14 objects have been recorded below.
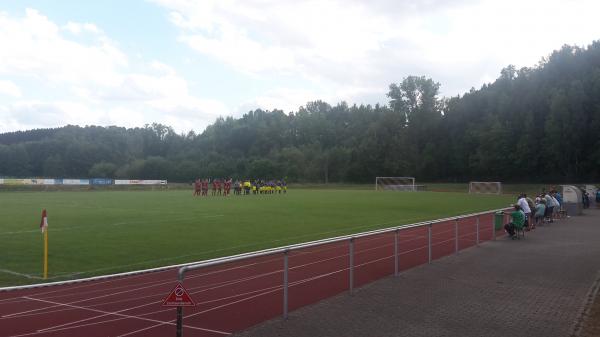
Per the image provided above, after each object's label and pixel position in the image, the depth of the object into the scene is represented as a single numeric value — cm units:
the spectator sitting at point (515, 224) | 1811
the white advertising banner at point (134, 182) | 7681
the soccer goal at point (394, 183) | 7928
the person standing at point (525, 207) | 1984
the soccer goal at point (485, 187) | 7001
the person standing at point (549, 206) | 2422
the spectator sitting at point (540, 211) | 2287
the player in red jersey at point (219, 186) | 5200
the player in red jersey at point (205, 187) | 4907
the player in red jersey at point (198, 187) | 4891
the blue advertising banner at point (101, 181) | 7326
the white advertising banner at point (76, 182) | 6869
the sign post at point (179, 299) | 525
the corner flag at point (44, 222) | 1202
